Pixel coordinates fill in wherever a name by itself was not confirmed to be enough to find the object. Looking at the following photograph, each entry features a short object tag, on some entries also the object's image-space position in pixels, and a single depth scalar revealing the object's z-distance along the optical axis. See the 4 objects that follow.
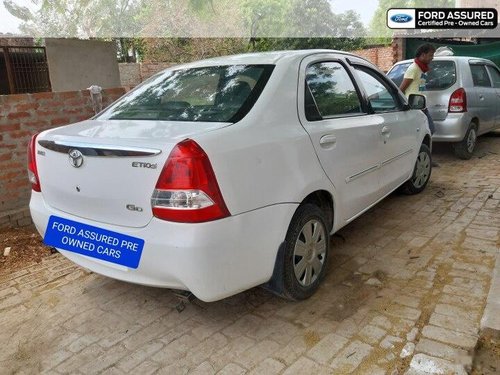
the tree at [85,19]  21.97
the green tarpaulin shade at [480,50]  11.80
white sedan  2.11
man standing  5.73
